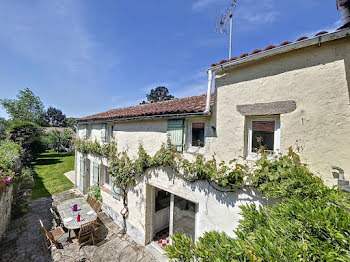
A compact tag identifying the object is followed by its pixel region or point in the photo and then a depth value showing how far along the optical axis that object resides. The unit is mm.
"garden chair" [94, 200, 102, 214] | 8594
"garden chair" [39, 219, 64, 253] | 6725
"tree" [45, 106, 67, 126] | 98062
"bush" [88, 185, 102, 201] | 10414
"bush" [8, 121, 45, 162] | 23531
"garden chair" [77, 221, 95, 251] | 7299
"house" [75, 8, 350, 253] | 3248
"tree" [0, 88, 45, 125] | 40906
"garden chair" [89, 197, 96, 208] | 9398
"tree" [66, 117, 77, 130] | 89681
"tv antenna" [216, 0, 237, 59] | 5875
